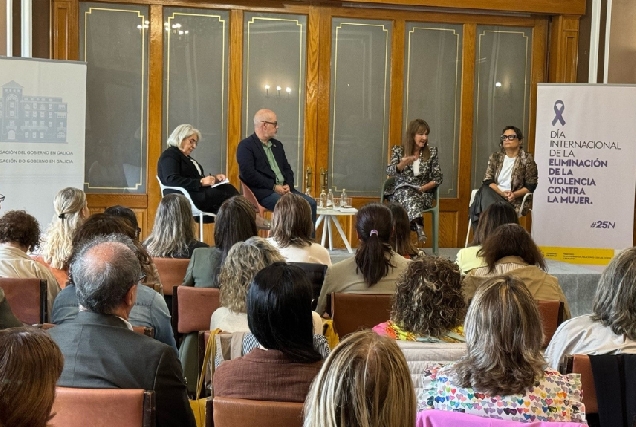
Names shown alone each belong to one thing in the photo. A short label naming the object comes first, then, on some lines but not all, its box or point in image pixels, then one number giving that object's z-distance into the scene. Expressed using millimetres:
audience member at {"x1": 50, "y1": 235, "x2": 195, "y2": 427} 2141
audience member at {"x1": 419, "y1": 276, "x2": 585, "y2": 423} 2123
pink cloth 1884
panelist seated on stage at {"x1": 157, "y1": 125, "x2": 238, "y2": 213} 6832
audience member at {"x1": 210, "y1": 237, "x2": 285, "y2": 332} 3078
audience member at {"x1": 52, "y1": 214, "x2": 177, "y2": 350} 3094
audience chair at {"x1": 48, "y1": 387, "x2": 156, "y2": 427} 1958
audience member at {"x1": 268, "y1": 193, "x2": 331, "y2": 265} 4258
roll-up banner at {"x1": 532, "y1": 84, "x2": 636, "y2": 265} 7781
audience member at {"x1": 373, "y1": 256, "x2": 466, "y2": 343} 2805
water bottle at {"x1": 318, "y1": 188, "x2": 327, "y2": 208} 7652
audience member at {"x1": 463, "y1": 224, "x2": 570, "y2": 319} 3805
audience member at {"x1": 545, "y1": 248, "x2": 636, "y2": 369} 2785
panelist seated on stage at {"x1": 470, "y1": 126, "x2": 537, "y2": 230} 7551
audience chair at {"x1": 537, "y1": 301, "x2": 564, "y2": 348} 3549
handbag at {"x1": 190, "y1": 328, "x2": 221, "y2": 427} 2584
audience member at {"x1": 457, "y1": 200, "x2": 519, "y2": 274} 4492
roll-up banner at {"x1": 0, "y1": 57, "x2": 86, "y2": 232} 6750
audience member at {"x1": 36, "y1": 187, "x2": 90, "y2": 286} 4070
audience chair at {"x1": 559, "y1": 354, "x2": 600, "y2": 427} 2463
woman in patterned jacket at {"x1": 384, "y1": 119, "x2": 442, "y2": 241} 7668
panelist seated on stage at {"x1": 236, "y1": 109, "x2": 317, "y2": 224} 7000
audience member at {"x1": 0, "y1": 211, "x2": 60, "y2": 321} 3701
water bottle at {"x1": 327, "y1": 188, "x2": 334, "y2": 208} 7671
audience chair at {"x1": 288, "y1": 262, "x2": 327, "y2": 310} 4039
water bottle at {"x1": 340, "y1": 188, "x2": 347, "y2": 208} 7719
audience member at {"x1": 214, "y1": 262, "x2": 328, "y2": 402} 2131
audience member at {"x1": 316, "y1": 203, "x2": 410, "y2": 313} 3830
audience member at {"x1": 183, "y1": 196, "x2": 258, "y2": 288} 3858
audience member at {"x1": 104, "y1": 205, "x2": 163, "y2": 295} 3524
